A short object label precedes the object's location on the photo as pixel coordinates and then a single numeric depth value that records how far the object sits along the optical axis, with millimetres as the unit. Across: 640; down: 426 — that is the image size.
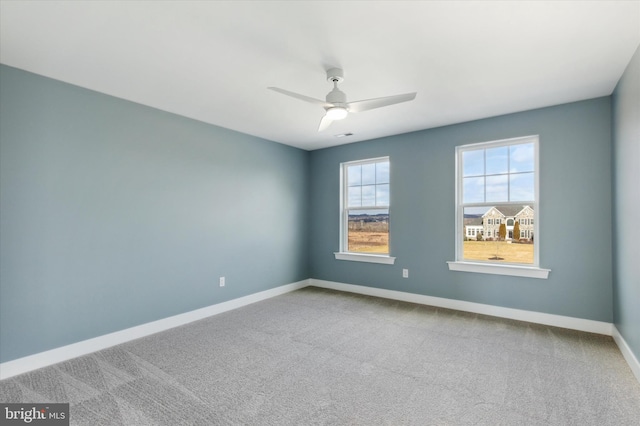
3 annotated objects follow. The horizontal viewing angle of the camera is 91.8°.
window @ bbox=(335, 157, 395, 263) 4941
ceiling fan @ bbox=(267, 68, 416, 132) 2539
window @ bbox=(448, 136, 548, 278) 3740
